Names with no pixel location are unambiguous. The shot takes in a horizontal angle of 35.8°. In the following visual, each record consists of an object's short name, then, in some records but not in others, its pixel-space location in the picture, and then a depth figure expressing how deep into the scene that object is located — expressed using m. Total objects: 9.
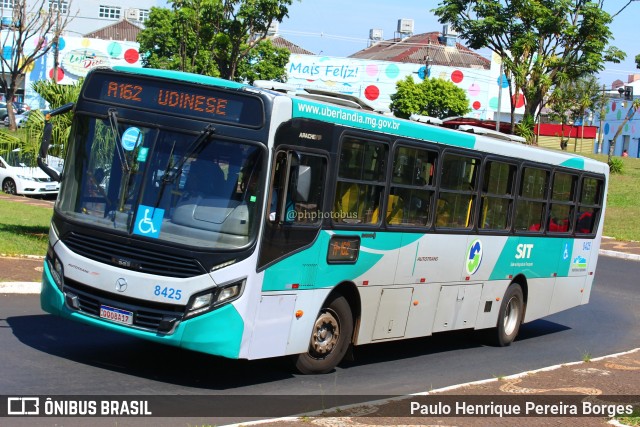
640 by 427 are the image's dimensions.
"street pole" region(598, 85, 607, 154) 82.97
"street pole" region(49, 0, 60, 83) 50.80
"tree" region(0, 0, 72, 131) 50.09
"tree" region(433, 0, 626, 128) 33.81
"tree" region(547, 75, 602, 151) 67.98
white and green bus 9.02
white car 36.50
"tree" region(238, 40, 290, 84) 67.44
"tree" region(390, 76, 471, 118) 77.06
